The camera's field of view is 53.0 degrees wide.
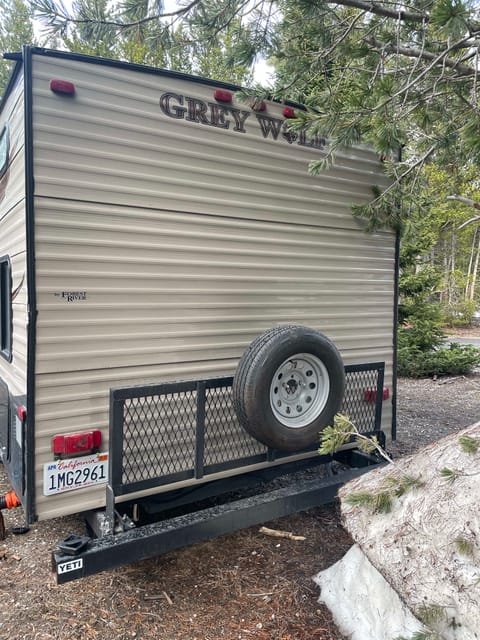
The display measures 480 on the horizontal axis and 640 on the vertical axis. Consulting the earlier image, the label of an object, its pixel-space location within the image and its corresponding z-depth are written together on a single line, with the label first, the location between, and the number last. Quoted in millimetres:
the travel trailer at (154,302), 2578
